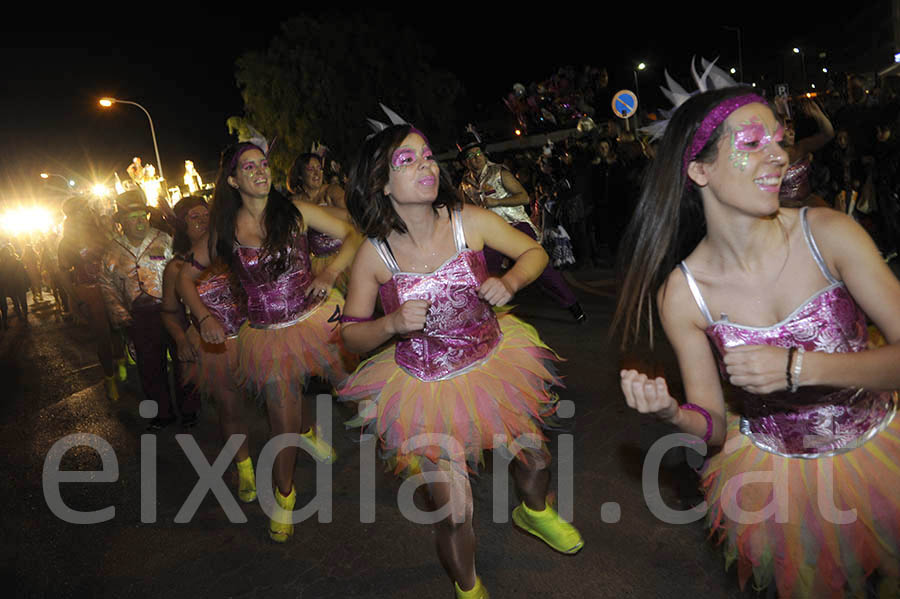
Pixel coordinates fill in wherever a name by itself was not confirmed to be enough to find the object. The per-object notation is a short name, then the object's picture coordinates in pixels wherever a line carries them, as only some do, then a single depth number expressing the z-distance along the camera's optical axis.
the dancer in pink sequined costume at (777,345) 1.96
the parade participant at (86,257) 7.81
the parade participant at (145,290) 5.93
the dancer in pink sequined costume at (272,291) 3.96
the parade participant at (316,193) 6.51
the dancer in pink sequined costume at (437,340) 2.82
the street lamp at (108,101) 25.98
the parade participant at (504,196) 7.18
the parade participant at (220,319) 4.37
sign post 14.69
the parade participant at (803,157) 4.36
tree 29.84
